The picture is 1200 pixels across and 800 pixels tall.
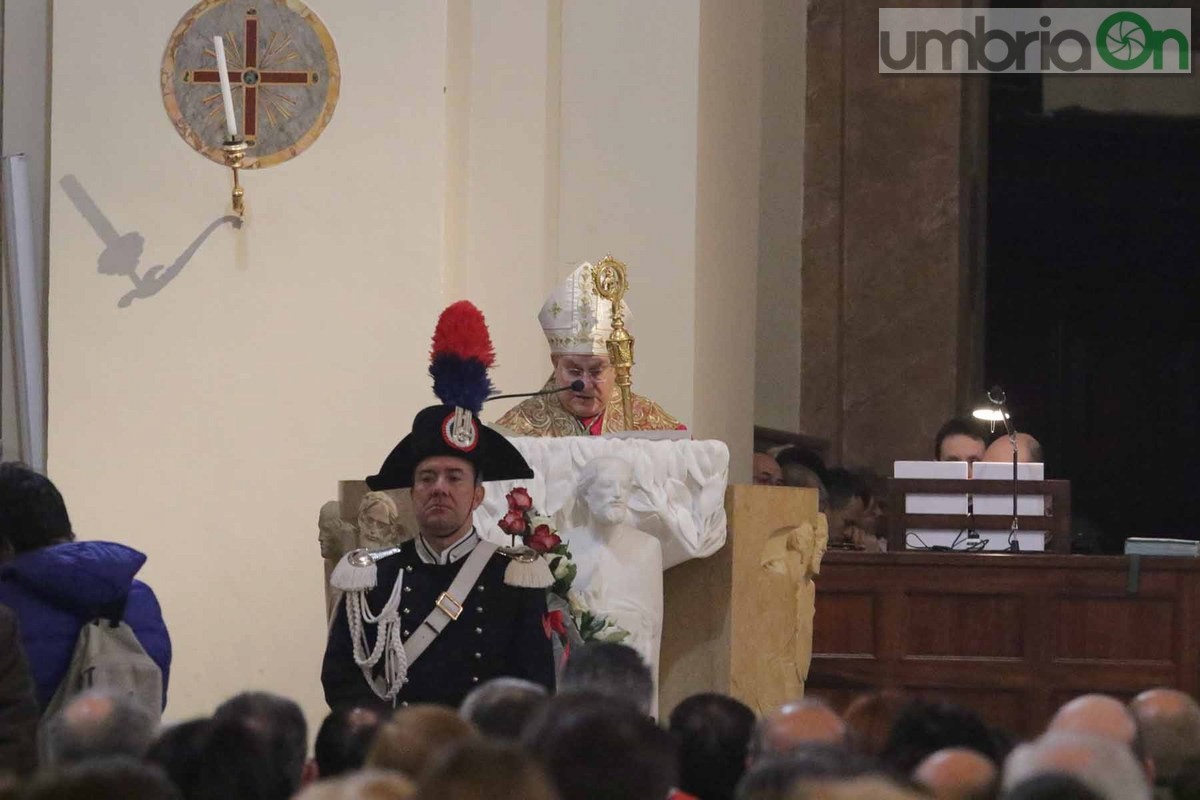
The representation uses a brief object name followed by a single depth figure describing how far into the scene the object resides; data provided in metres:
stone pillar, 24.69
